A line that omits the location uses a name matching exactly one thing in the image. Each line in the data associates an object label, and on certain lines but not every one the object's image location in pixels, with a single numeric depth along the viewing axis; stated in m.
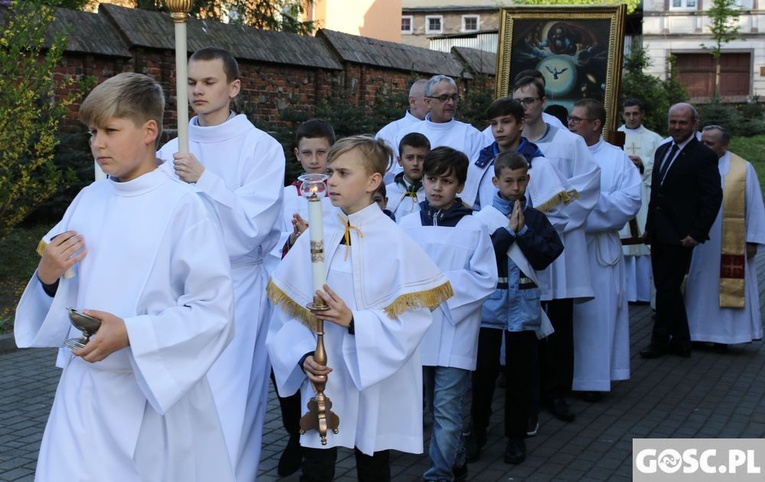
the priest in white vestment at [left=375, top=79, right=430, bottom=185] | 8.52
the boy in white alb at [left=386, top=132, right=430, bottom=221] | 6.71
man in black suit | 9.42
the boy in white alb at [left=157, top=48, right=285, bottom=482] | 5.18
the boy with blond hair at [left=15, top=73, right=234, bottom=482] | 3.61
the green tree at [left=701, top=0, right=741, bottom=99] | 46.95
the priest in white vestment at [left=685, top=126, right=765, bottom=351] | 10.05
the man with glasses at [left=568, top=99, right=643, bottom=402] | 7.98
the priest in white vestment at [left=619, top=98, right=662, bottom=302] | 12.24
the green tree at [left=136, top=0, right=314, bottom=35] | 20.75
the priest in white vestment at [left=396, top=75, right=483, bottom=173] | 8.05
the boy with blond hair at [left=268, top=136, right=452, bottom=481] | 4.75
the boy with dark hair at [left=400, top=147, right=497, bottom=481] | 5.57
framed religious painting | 11.03
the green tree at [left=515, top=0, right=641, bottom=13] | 53.34
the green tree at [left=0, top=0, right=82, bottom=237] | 9.85
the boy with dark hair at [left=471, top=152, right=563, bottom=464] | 6.18
